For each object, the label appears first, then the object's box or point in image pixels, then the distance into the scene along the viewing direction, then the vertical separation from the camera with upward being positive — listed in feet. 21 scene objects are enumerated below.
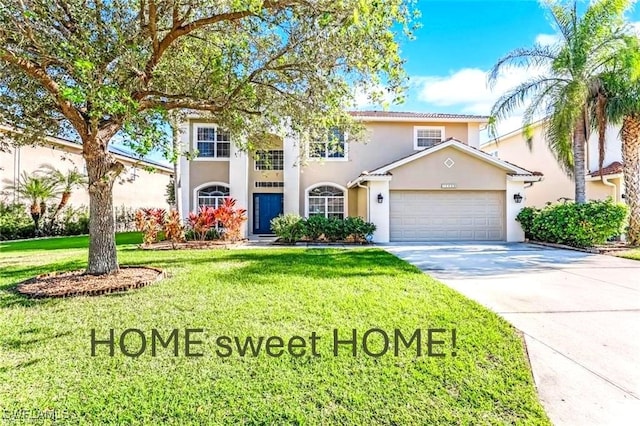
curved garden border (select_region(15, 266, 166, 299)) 23.58 -4.36
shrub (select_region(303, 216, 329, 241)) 54.60 -1.40
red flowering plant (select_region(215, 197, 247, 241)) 52.80 -0.20
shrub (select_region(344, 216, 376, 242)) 54.29 -1.71
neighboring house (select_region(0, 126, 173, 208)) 62.69 +8.84
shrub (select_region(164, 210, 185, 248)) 51.55 -1.36
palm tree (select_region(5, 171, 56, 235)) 64.03 +4.52
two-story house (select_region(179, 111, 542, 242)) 58.13 +5.72
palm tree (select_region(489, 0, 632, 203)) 46.57 +18.10
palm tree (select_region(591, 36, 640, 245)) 45.52 +12.42
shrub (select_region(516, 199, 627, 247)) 46.29 -0.79
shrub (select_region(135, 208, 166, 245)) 51.01 -0.67
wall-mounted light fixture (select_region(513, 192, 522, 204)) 58.49 +2.73
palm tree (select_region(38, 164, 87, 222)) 68.18 +6.74
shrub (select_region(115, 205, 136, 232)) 82.84 -0.15
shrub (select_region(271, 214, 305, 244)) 54.08 -1.64
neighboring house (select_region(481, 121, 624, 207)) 61.72 +8.99
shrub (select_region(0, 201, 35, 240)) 60.31 -0.52
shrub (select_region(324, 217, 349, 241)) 54.39 -1.84
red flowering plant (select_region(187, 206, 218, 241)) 52.08 -0.43
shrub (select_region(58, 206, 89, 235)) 70.28 -0.43
